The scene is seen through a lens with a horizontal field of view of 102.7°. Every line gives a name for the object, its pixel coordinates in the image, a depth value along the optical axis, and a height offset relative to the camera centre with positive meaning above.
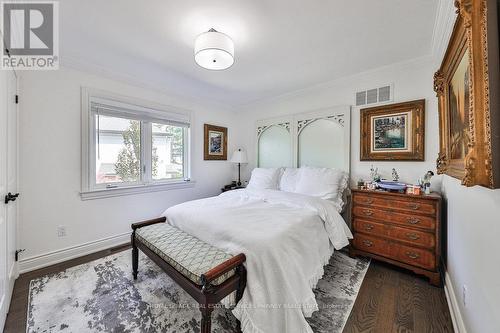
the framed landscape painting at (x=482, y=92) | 0.75 +0.28
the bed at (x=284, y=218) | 1.36 -0.51
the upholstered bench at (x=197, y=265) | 1.25 -0.71
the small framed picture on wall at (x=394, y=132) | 2.41 +0.43
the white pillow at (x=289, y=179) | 3.10 -0.22
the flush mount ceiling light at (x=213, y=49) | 1.73 +1.02
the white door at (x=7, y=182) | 1.45 -0.13
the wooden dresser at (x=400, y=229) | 1.96 -0.69
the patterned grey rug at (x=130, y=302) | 1.50 -1.18
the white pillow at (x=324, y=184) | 2.65 -0.25
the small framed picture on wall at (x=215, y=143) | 3.99 +0.48
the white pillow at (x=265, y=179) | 3.31 -0.23
